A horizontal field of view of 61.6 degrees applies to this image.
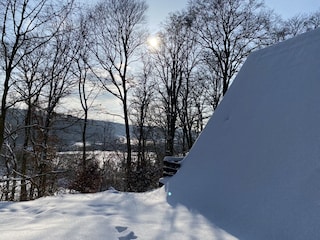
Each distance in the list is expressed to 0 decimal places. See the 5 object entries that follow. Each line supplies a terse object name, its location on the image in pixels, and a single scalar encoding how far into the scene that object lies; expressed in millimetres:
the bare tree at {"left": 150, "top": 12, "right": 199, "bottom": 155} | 16078
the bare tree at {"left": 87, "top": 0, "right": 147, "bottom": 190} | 14977
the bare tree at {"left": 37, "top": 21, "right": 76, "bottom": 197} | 11289
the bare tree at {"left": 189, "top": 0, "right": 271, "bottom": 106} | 14062
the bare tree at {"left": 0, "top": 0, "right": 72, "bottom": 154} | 6594
